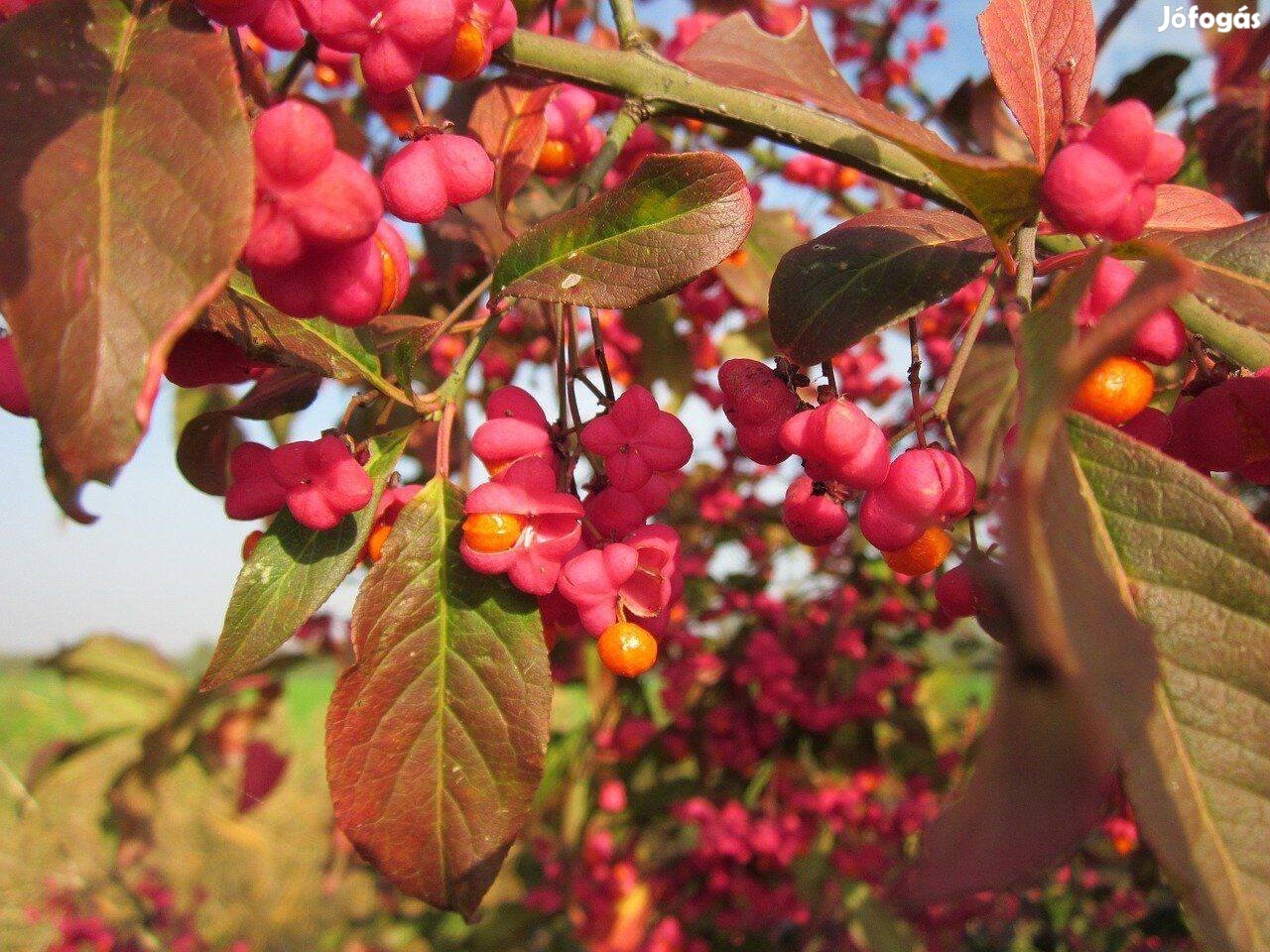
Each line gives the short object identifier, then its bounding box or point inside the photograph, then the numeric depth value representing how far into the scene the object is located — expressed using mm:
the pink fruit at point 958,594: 109
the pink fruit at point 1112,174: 93
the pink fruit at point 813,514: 121
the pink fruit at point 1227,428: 104
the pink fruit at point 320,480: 110
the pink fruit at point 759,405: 118
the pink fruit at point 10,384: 96
